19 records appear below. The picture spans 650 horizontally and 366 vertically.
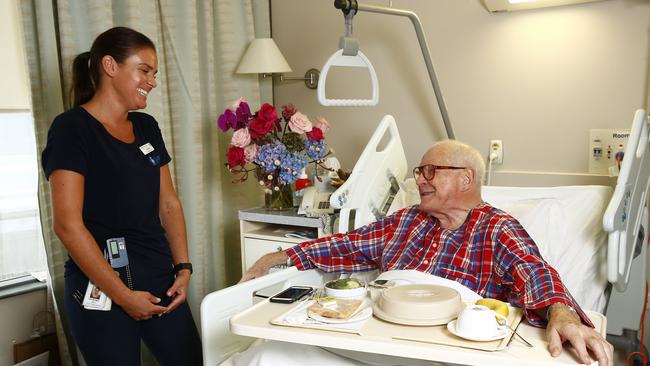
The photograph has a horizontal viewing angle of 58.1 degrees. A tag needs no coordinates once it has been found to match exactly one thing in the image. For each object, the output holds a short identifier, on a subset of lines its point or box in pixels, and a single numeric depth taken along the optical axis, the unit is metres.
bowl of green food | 1.40
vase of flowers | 2.38
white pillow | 1.86
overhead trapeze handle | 1.96
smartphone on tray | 1.41
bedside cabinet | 2.36
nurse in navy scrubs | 1.56
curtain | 2.21
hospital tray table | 1.05
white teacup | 1.11
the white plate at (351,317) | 1.23
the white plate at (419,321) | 1.20
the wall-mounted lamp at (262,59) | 2.75
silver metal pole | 1.95
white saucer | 1.10
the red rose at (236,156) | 2.40
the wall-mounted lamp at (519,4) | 2.27
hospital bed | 1.59
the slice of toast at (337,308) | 1.25
